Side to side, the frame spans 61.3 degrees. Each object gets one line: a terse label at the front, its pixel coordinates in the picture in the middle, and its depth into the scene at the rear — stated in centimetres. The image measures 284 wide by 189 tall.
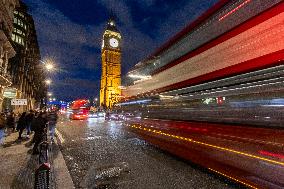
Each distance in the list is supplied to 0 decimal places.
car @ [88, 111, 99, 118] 4759
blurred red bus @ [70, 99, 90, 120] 3575
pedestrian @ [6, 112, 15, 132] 1686
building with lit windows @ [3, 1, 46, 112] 4262
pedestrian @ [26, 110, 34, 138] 1486
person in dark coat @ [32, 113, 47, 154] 1022
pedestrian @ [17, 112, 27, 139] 1398
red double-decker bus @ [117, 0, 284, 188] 359
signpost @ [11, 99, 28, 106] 2102
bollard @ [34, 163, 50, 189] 349
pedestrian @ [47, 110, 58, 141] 1448
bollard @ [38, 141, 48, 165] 597
